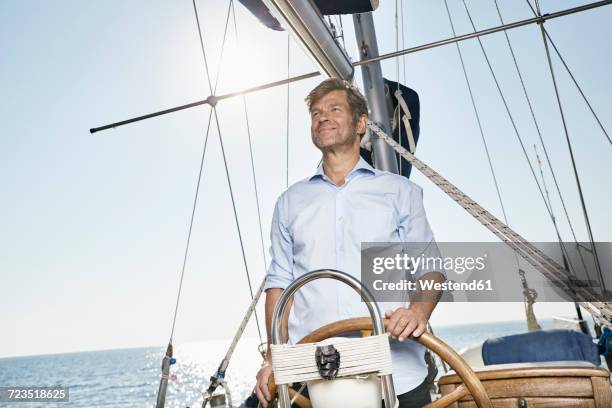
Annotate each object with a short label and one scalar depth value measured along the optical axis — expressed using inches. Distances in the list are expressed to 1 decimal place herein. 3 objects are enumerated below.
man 49.0
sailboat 37.0
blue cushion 59.4
